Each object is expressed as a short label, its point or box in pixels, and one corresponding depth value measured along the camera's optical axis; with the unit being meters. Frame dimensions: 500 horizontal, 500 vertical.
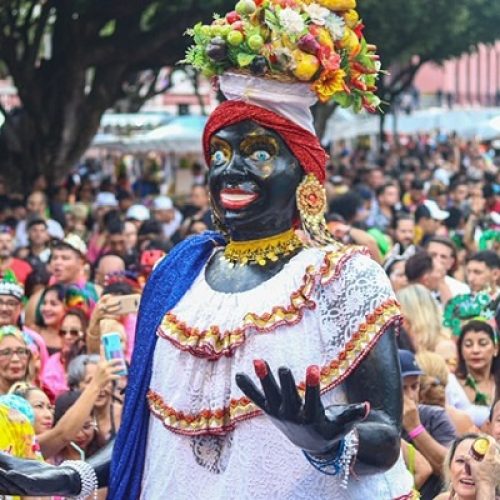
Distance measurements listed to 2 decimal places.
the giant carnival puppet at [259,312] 4.41
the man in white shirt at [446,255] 12.48
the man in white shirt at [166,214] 18.52
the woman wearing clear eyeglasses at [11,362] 8.09
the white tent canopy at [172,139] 30.38
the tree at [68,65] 22.36
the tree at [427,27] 24.58
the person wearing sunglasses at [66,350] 8.84
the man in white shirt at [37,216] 16.47
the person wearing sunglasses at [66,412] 7.13
